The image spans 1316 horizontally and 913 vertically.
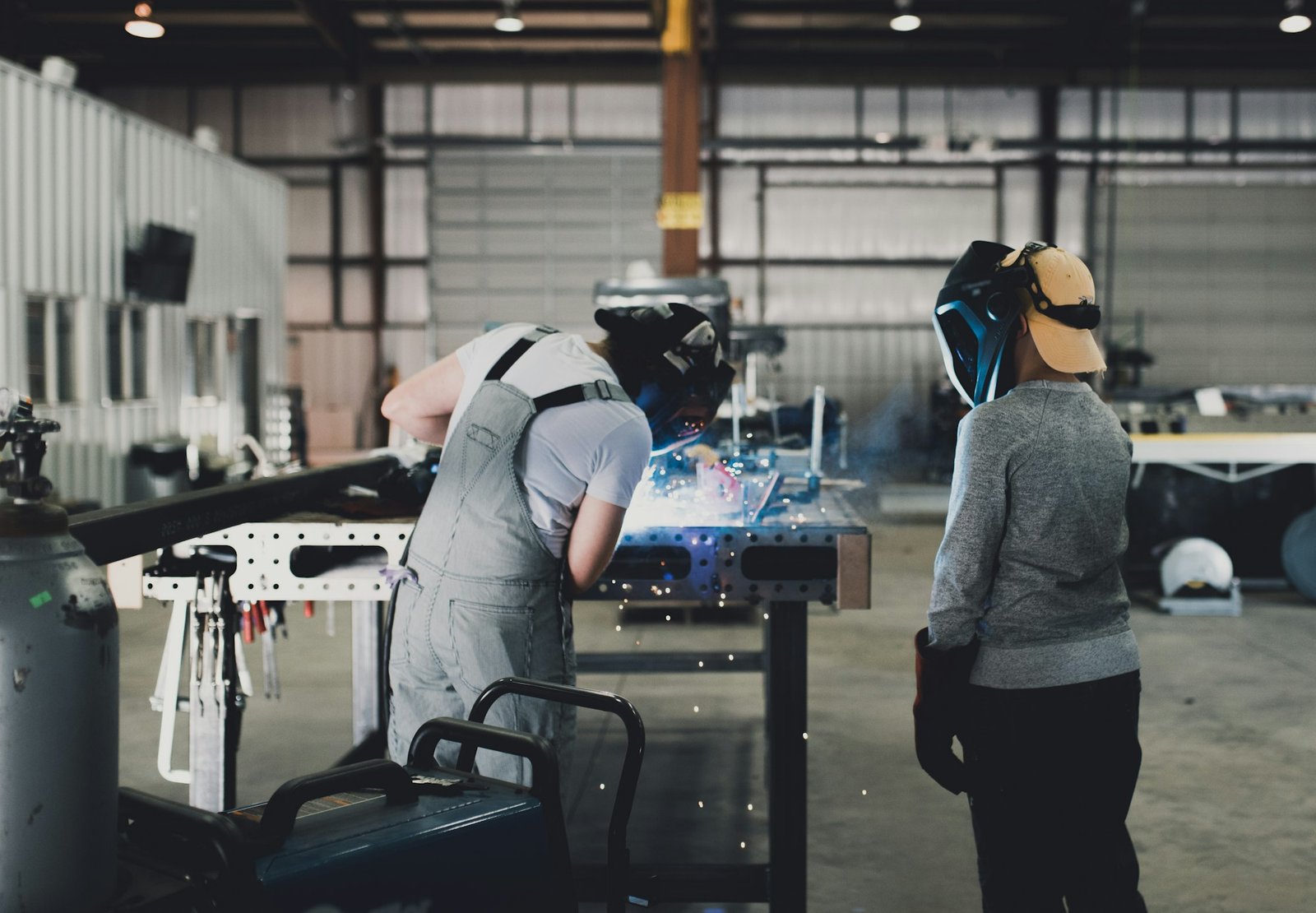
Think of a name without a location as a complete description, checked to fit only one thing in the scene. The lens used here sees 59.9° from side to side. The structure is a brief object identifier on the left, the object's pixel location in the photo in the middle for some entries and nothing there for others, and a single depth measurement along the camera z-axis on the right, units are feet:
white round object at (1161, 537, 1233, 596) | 23.71
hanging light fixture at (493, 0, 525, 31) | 42.47
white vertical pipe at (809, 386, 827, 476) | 14.07
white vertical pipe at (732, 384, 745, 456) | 14.62
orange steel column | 35.09
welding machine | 3.99
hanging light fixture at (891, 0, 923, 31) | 45.62
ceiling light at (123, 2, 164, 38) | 37.96
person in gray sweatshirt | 6.42
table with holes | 9.04
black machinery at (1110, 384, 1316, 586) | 25.86
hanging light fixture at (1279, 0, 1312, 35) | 43.93
